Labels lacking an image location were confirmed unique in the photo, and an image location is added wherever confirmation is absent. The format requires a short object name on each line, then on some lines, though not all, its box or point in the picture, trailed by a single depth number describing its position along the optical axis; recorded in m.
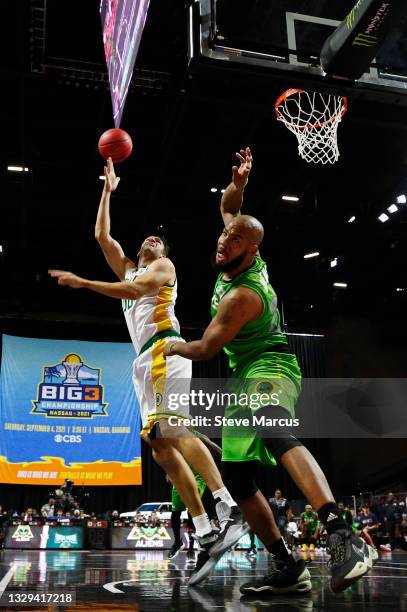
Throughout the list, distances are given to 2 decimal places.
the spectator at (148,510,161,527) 14.91
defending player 2.65
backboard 5.73
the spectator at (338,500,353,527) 10.76
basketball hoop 7.84
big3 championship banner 16.45
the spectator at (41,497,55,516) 14.92
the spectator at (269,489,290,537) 11.37
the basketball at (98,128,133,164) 5.61
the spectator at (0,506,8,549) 12.59
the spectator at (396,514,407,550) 12.67
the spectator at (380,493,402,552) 13.40
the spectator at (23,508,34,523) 14.84
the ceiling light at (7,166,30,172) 12.32
